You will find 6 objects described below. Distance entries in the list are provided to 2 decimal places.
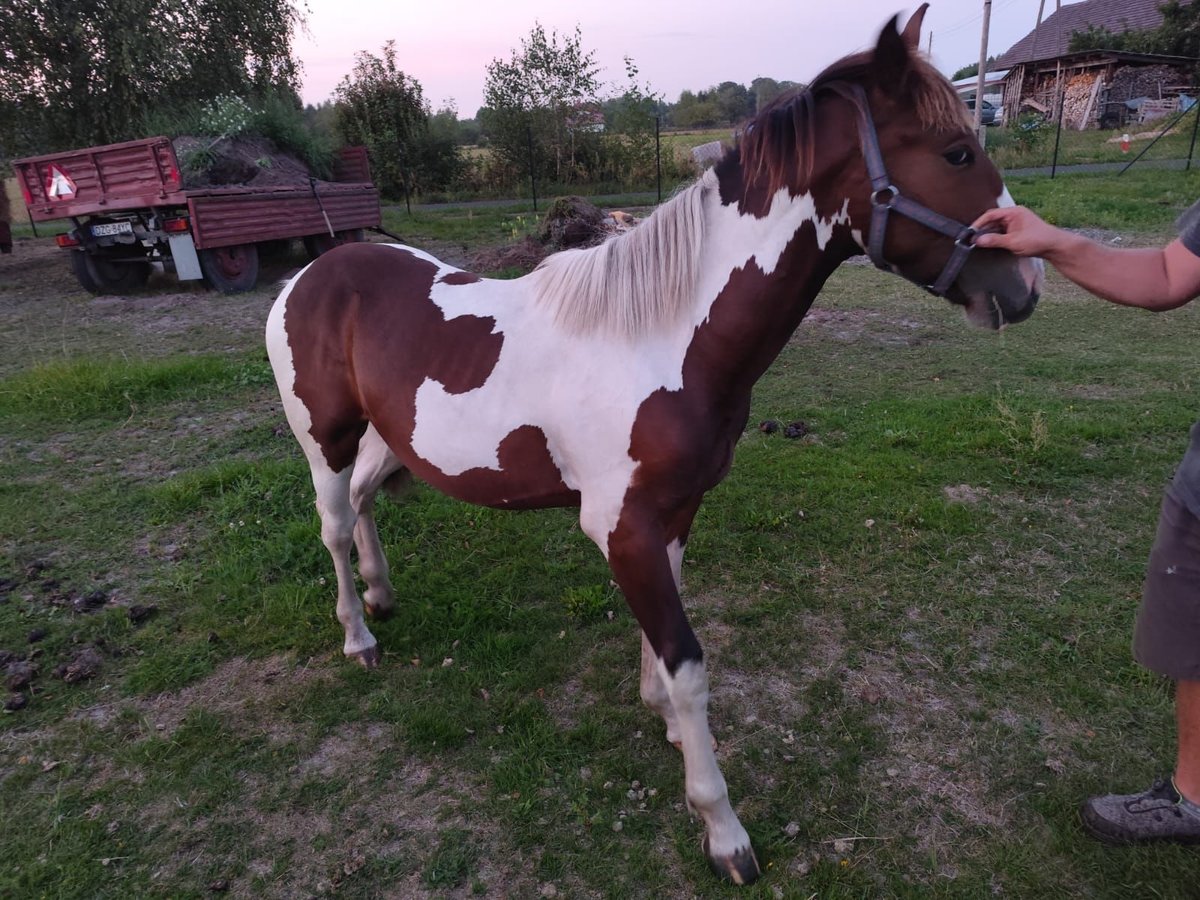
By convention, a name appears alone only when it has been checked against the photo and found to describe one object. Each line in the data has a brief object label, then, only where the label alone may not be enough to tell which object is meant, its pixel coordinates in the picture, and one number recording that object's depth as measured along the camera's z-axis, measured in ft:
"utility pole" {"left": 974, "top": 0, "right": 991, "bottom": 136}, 59.79
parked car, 94.32
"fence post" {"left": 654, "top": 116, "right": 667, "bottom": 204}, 54.49
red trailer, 27.61
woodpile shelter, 84.58
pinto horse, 5.51
